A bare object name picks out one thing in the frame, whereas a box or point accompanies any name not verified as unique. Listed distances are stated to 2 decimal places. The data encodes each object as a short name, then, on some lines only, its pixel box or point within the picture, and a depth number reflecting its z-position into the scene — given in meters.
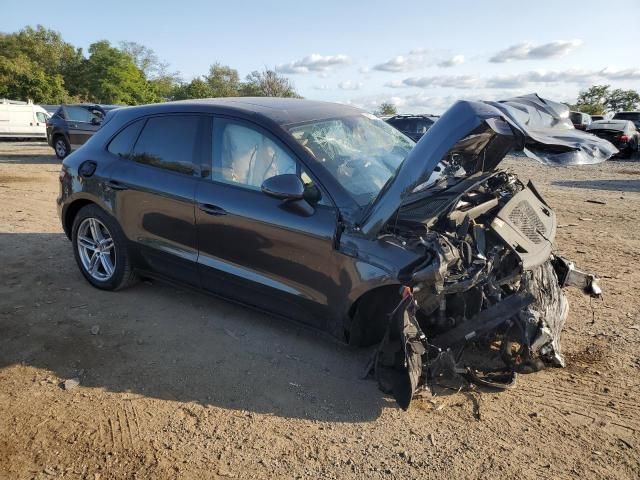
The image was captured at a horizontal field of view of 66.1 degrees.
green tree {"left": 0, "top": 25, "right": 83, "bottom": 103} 38.72
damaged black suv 3.03
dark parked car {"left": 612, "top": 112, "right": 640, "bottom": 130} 22.50
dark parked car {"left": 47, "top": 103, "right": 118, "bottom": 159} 15.34
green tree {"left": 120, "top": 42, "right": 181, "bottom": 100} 51.41
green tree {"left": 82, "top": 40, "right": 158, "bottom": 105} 41.28
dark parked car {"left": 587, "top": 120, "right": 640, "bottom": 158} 18.42
